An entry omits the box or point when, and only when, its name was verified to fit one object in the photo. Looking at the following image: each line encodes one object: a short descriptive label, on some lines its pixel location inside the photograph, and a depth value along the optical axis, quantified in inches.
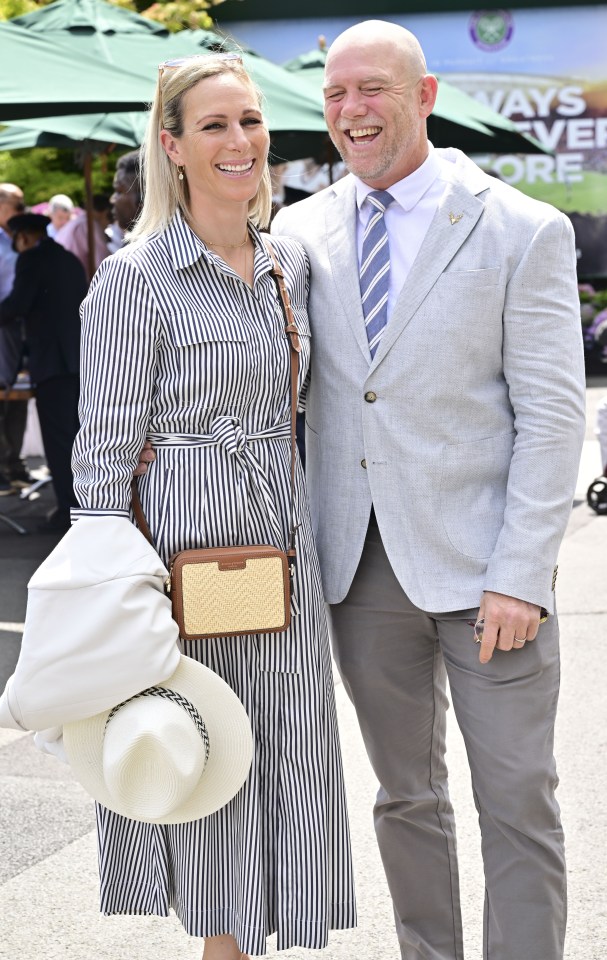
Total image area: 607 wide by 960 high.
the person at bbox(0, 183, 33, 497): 423.8
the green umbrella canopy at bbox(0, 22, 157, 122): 274.1
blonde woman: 111.4
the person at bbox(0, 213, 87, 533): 352.5
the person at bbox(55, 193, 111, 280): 434.4
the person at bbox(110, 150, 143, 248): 326.3
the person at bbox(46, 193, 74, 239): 569.9
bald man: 111.7
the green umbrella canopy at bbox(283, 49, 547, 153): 419.8
